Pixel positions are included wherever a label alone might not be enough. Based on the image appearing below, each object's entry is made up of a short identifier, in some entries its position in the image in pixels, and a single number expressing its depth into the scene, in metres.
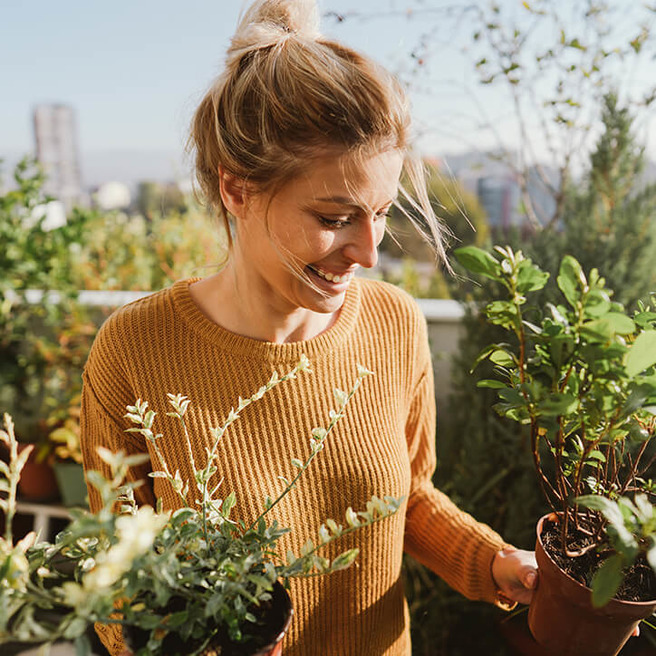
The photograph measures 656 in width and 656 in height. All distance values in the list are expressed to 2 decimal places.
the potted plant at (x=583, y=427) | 0.44
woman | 0.78
